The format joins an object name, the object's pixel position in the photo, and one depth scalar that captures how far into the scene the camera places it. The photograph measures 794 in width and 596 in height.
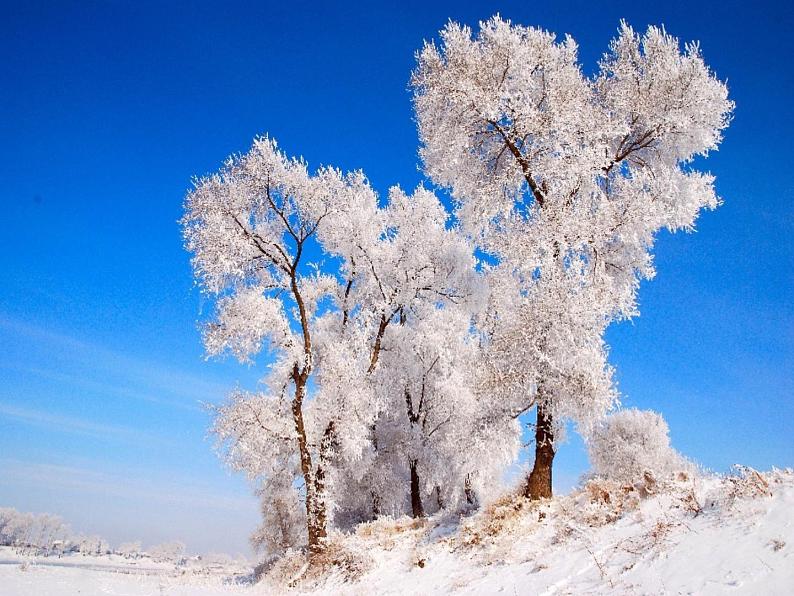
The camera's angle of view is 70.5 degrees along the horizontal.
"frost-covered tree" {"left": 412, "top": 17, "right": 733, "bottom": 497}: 13.41
